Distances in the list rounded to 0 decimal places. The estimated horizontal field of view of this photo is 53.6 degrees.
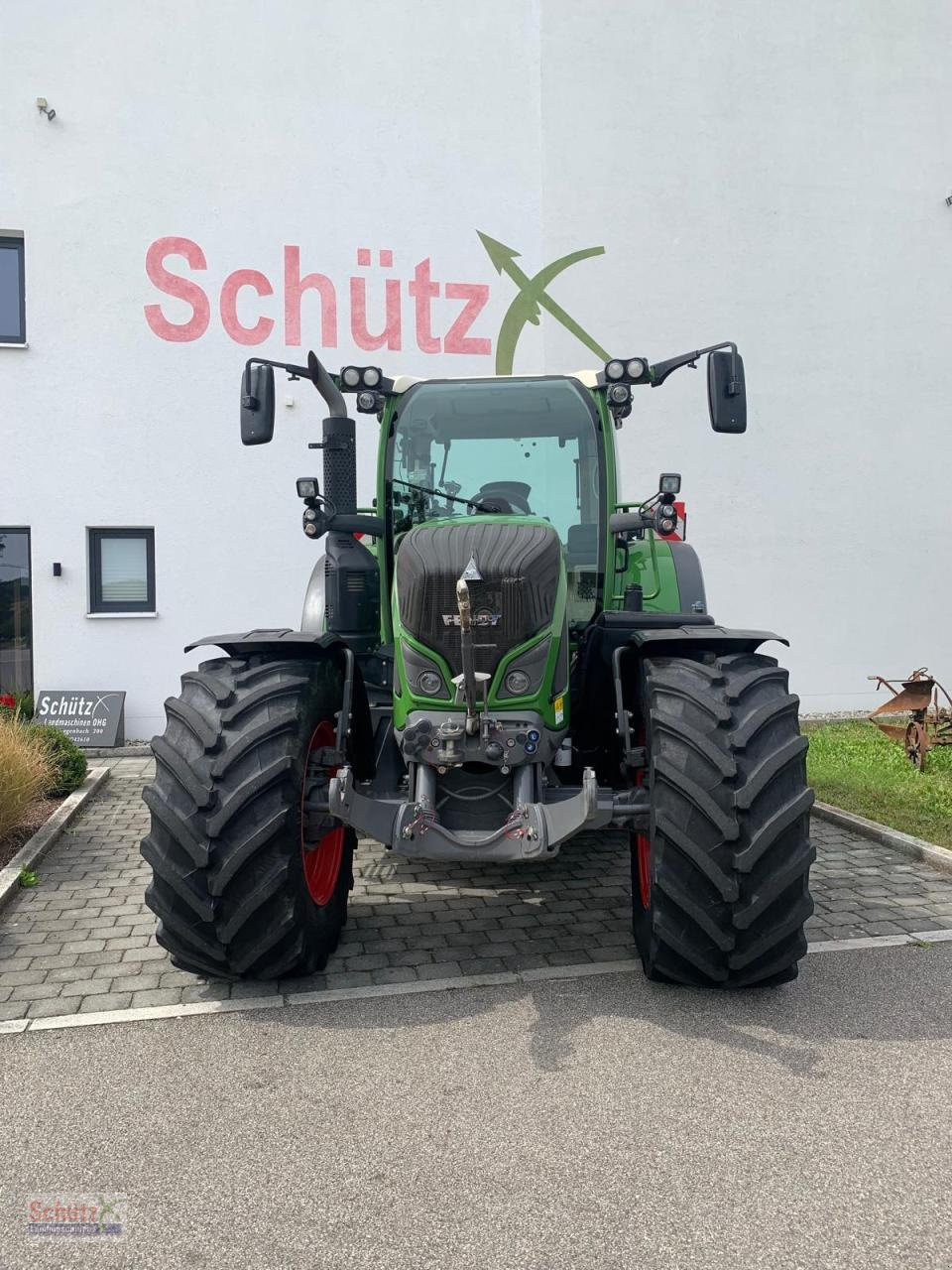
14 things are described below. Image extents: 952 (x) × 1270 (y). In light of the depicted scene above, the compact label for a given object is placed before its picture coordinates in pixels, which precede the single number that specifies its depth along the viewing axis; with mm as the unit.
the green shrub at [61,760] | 7078
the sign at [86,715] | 9297
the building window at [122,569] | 9742
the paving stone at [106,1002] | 3586
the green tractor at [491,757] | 3340
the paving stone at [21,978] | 3840
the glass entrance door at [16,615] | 9641
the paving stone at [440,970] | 3822
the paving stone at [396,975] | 3793
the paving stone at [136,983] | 3762
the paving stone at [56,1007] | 3539
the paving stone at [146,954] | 4086
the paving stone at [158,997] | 3613
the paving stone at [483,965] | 3871
